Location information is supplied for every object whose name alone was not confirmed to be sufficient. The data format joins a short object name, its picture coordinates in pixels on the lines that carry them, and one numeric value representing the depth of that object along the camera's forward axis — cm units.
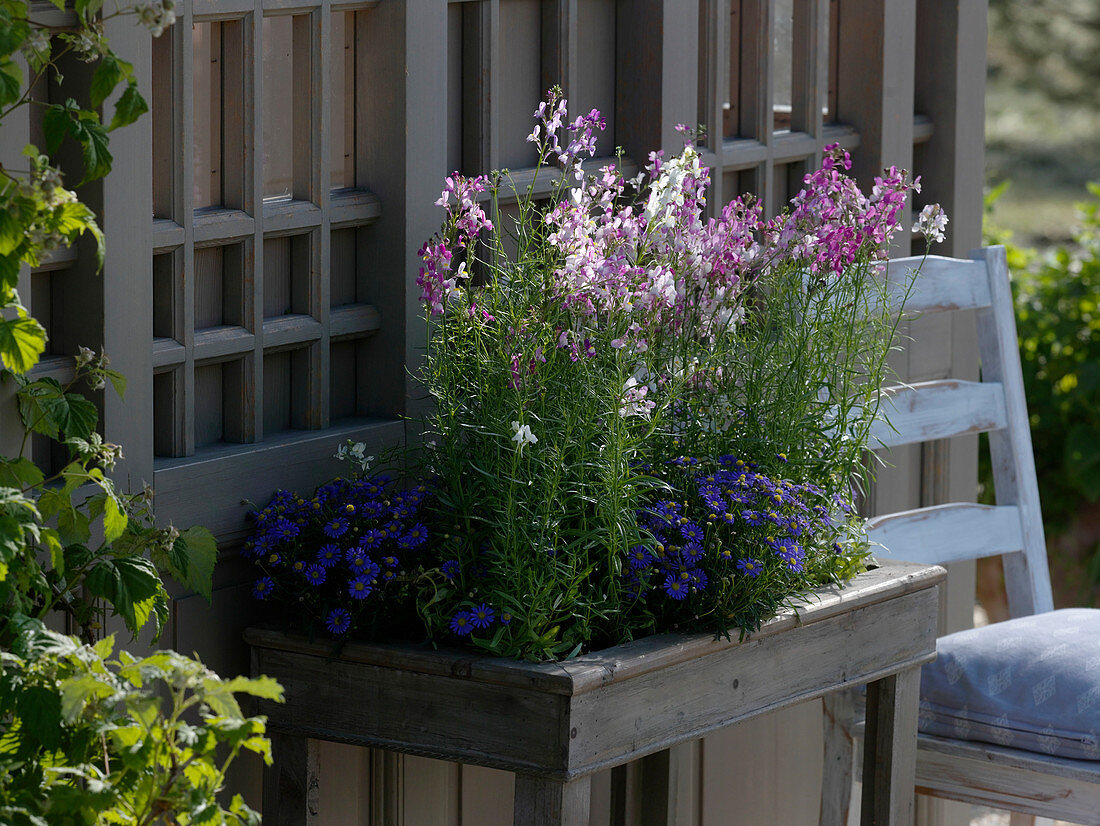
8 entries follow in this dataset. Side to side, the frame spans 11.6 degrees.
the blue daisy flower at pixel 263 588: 579
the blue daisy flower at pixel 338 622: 575
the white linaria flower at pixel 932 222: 598
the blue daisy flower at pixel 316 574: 576
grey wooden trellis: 575
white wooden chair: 610
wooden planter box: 569
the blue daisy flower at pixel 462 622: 571
